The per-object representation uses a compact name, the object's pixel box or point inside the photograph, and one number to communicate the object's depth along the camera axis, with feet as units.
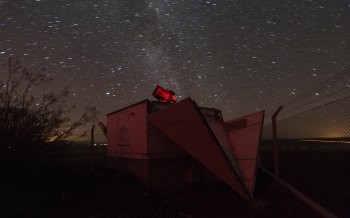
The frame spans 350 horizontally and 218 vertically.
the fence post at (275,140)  24.08
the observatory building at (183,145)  21.10
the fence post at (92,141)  35.76
